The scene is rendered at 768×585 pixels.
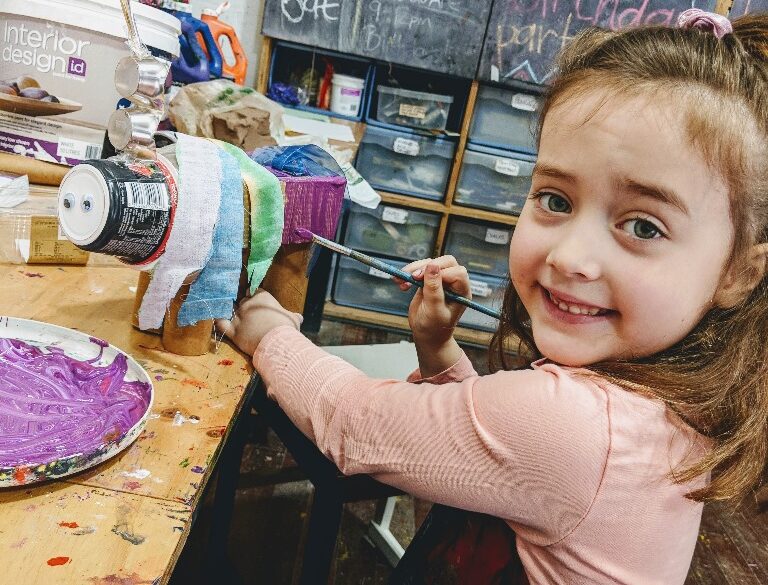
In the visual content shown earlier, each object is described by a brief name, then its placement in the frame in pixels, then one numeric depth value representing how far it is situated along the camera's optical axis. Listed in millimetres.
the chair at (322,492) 969
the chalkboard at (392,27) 2822
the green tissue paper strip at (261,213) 880
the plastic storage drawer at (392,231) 3184
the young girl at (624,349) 684
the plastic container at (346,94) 2971
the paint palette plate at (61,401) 574
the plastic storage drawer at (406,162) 3049
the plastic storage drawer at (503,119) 3021
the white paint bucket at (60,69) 1140
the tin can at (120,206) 706
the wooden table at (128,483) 505
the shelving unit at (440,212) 2980
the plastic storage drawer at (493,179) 3102
